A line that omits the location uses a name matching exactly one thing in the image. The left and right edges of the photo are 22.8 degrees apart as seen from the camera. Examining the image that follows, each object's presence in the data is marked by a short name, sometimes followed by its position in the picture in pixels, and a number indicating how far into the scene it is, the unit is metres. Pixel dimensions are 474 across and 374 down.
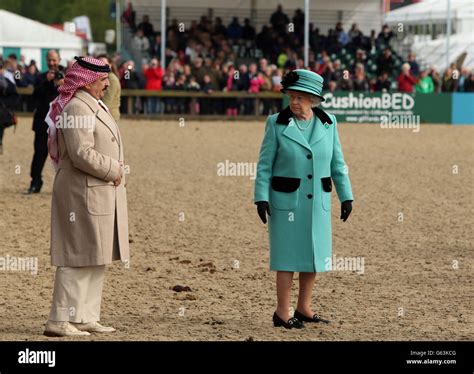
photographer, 14.43
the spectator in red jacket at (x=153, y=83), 32.81
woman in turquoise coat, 7.86
